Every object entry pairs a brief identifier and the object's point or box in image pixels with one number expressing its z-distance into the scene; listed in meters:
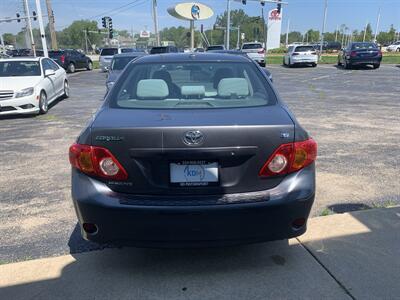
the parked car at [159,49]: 28.10
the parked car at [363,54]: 25.61
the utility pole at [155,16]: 42.76
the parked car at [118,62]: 12.74
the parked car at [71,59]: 28.53
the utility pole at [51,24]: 37.91
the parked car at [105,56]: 28.00
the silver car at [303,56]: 29.53
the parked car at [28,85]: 10.11
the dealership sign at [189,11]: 38.91
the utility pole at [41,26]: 22.12
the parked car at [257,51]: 31.54
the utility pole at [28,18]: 36.19
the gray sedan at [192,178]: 2.70
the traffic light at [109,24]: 42.94
